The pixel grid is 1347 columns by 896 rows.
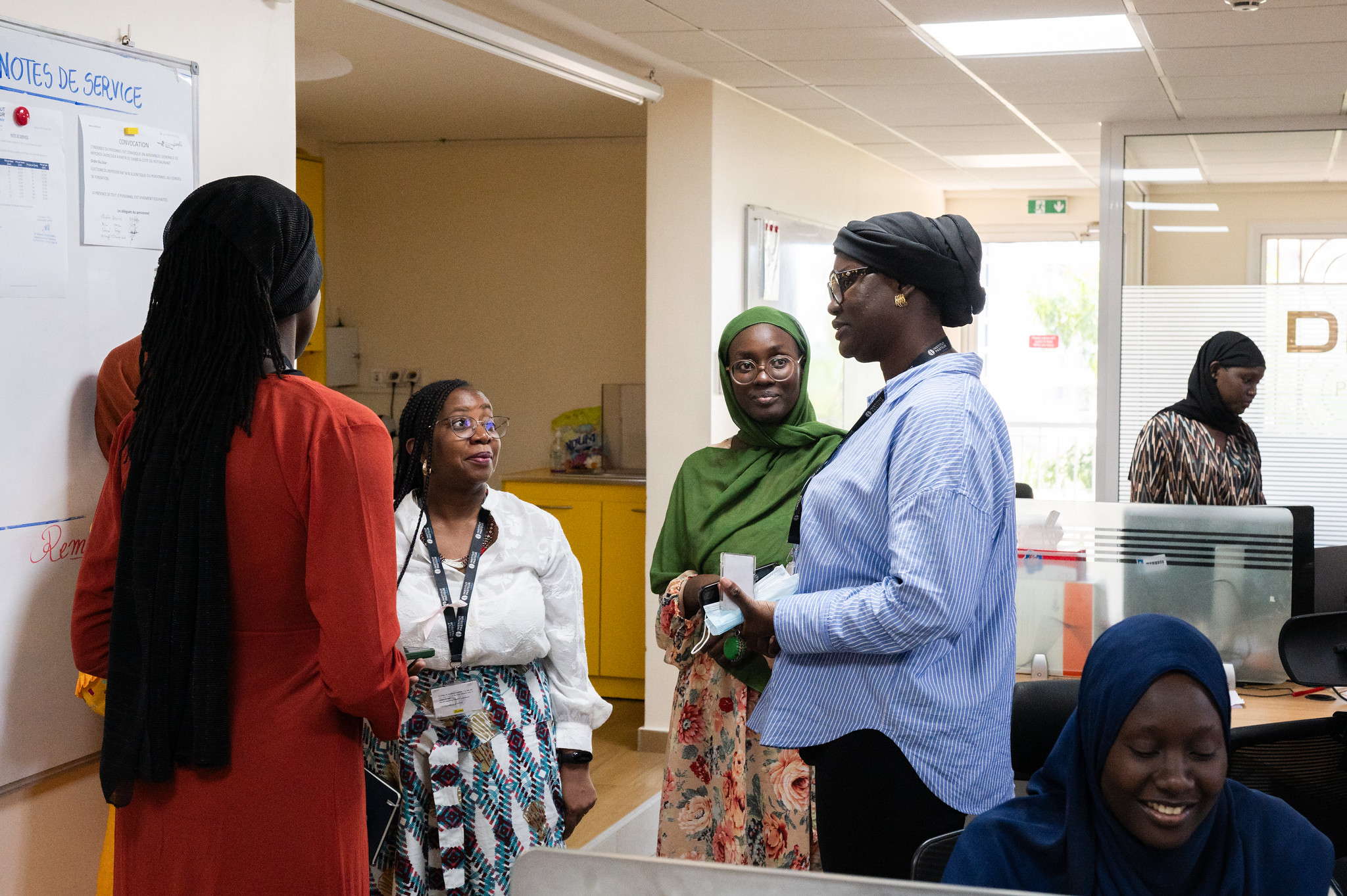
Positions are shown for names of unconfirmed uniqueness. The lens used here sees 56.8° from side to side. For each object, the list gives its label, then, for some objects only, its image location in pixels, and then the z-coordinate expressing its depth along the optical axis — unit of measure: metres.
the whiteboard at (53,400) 2.13
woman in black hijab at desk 4.32
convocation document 2.27
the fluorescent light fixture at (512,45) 3.21
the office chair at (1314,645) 2.43
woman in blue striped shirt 1.65
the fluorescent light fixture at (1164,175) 5.78
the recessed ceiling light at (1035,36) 4.20
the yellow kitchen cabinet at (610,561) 5.78
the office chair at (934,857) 1.61
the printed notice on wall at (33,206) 2.10
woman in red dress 1.52
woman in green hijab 2.55
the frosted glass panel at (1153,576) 3.28
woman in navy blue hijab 1.42
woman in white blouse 2.23
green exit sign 8.93
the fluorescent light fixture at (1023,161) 7.30
